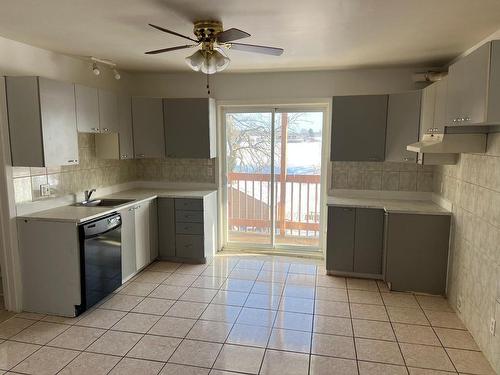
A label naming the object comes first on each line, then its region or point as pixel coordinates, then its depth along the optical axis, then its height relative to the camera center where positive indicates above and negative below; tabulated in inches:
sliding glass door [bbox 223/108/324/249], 188.4 -13.9
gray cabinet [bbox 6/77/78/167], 119.1 +10.6
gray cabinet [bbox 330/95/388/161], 158.7 +11.1
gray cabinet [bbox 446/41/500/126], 81.7 +16.3
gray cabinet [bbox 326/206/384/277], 157.4 -40.5
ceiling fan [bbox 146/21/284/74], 97.7 +28.4
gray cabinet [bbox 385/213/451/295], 142.2 -41.3
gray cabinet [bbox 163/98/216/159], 178.1 +12.3
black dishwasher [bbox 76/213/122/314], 125.7 -40.9
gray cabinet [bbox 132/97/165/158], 179.3 +12.3
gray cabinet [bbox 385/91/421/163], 152.2 +11.8
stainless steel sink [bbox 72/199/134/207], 155.1 -23.3
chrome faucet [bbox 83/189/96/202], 158.2 -19.4
